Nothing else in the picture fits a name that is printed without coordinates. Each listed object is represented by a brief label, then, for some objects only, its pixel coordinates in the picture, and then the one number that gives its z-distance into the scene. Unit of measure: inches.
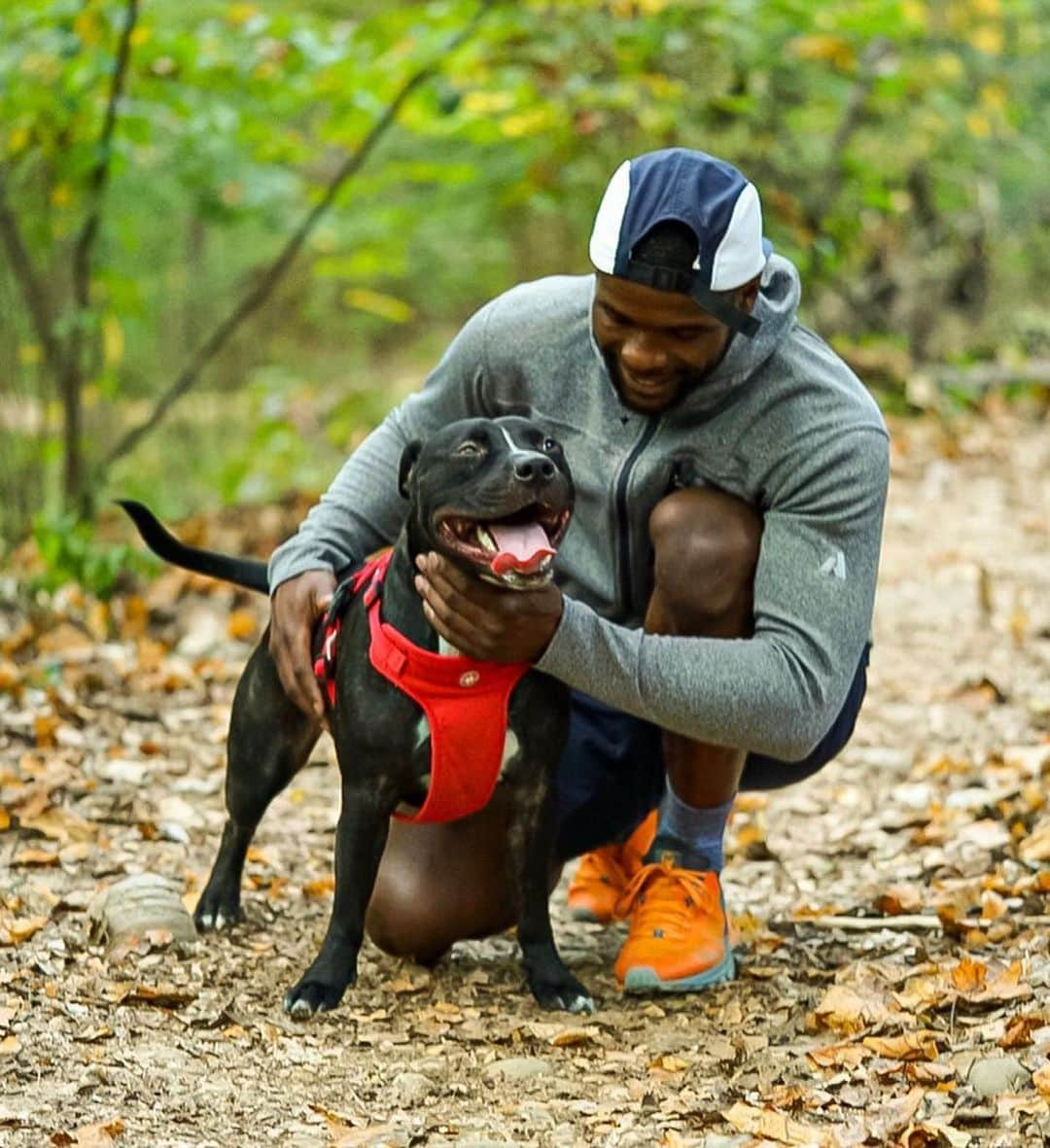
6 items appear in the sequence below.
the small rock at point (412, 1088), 113.6
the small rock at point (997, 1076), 106.3
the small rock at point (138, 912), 139.5
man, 123.7
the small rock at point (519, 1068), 118.3
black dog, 118.1
